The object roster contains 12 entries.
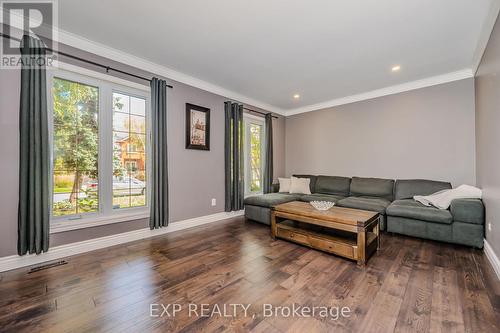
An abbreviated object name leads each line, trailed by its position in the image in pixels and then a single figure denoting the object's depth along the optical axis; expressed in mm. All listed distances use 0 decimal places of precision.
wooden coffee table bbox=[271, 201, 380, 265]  2293
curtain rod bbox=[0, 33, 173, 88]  2175
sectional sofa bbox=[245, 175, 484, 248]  2693
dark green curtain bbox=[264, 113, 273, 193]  5086
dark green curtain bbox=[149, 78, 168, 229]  3119
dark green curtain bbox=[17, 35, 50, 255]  2168
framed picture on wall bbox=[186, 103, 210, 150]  3652
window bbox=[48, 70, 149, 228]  2520
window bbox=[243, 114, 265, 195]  4879
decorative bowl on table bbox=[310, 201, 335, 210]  2818
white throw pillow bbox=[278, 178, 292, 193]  4867
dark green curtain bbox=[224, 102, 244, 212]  4211
